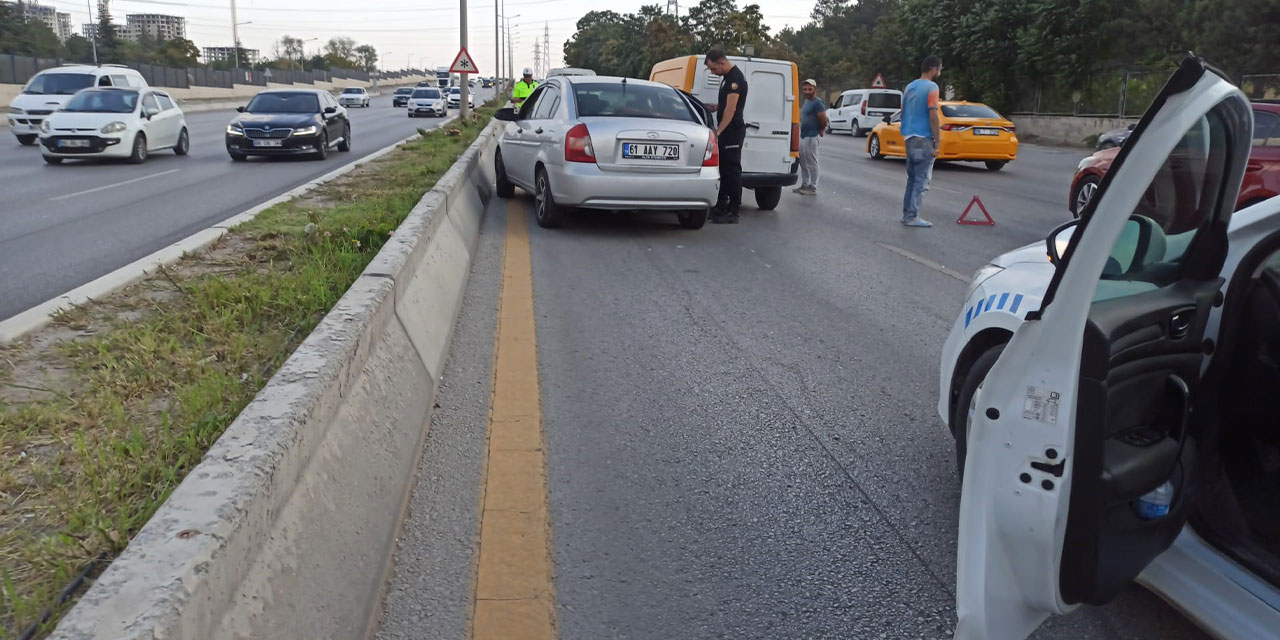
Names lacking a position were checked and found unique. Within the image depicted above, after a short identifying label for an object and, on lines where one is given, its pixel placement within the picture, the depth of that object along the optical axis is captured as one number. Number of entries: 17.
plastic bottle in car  2.59
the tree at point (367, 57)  163.16
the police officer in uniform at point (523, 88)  30.72
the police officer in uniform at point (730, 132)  10.85
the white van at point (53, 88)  21.94
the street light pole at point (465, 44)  27.81
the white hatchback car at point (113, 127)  17.52
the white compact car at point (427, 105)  46.91
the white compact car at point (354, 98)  60.73
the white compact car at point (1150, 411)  2.29
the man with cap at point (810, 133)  14.51
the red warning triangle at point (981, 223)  11.87
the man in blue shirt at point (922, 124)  10.96
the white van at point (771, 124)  12.45
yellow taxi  20.92
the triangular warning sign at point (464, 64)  28.73
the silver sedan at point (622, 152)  9.80
